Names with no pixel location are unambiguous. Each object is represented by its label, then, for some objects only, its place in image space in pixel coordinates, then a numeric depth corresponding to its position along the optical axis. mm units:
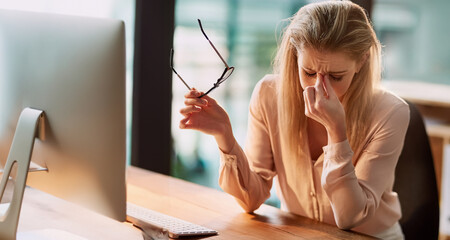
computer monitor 1162
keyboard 1427
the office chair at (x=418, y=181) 1885
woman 1564
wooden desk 1483
